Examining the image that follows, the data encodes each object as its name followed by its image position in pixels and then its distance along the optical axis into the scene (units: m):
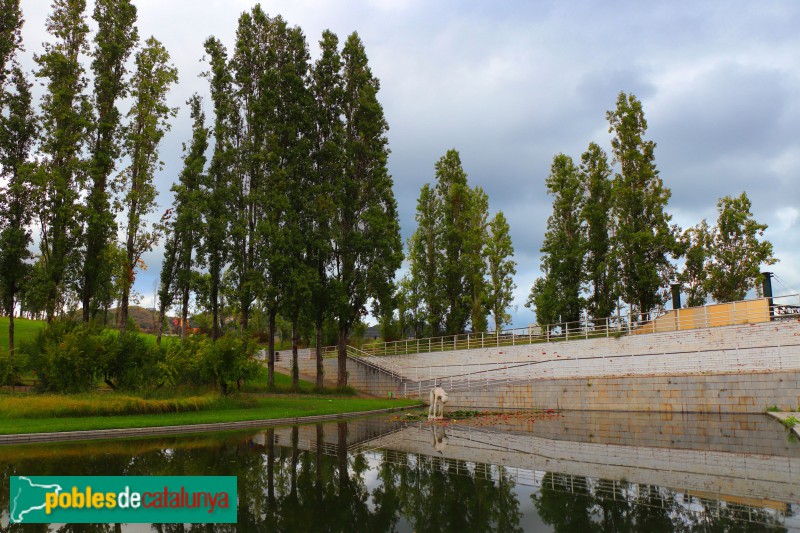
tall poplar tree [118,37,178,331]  29.17
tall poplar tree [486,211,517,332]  42.31
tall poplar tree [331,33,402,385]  32.28
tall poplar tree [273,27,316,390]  31.16
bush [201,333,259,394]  23.64
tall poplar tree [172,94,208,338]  31.56
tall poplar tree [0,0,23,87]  29.47
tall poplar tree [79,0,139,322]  28.45
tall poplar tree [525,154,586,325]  38.16
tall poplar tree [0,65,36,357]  28.53
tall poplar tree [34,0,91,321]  28.19
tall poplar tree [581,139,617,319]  37.03
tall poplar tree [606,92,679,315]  34.34
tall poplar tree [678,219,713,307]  40.10
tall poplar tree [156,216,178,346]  39.03
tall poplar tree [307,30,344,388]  32.12
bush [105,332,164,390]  23.03
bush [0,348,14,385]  23.95
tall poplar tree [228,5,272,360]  30.89
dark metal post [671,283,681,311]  33.94
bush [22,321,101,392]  21.47
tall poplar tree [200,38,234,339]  31.95
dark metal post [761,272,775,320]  30.78
